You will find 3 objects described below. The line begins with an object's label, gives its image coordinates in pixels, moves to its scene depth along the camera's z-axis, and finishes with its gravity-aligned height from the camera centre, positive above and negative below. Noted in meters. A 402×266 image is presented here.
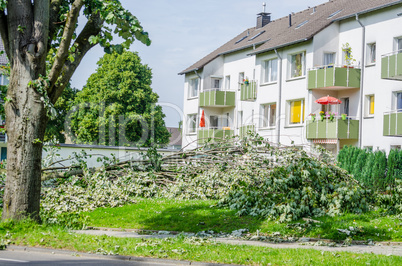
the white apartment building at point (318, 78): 30.94 +3.59
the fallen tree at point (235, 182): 14.89 -1.46
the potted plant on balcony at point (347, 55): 33.38 +4.77
